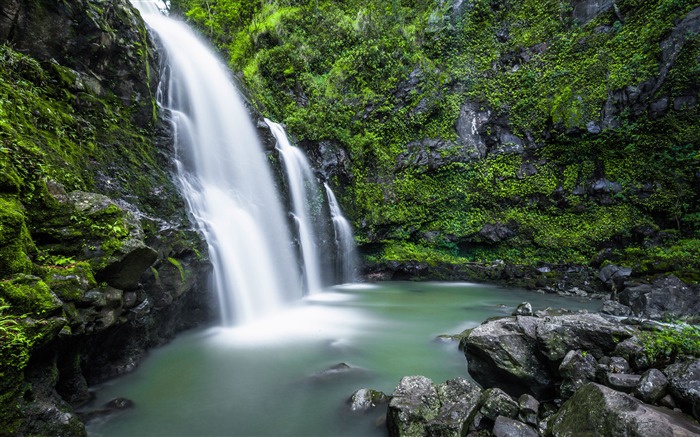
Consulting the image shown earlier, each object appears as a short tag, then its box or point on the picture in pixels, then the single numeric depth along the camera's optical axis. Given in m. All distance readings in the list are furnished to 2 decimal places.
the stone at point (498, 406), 3.17
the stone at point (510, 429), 2.91
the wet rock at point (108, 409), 3.82
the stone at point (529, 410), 3.10
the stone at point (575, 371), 3.34
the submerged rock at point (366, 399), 4.06
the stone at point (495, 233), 14.38
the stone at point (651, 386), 2.74
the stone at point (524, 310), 6.66
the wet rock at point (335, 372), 4.97
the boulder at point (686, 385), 2.53
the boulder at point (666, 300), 7.45
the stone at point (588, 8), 14.66
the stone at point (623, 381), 2.94
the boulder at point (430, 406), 3.17
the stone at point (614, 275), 9.59
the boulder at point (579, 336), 3.51
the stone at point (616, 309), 7.76
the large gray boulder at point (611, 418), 2.30
